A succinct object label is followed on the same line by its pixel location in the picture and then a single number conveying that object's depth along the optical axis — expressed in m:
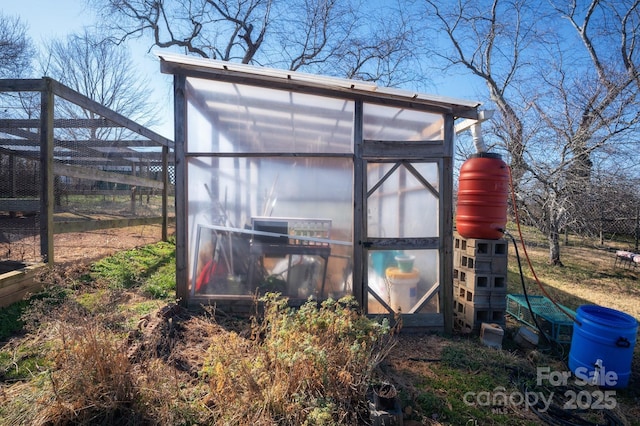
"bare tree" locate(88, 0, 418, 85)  12.81
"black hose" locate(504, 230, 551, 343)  3.97
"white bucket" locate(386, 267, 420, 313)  4.30
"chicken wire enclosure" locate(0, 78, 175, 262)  3.99
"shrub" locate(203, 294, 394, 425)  2.05
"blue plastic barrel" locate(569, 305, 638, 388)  3.09
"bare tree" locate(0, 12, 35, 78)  12.16
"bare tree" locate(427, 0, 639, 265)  7.70
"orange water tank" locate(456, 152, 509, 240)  4.12
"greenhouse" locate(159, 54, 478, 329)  4.21
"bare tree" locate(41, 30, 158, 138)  17.42
